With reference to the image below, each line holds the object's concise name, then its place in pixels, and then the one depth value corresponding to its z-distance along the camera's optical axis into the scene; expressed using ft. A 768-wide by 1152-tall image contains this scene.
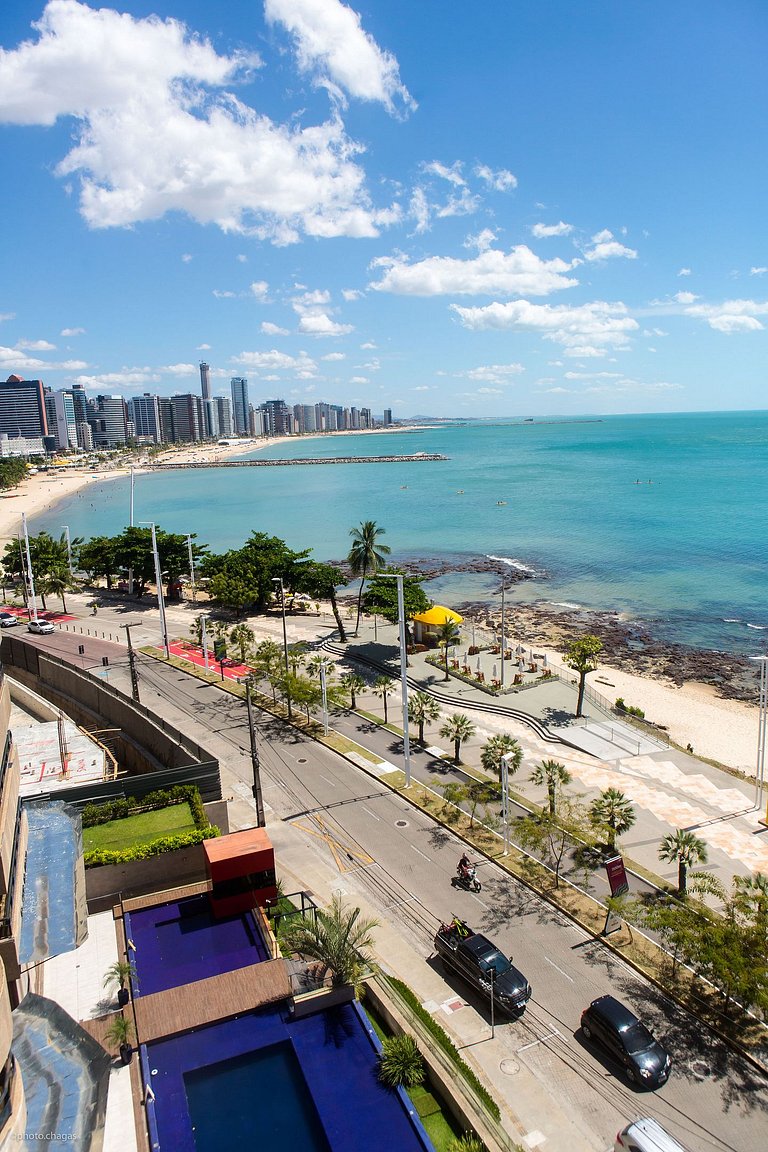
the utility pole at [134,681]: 132.67
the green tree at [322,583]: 203.00
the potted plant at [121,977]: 65.82
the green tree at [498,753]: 104.53
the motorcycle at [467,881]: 86.28
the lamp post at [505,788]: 94.83
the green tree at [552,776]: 99.30
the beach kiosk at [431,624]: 191.72
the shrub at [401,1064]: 56.85
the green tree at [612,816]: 89.86
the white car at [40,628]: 204.64
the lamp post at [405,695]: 108.99
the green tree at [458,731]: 120.47
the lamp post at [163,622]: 182.29
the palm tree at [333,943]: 66.39
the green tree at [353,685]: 148.15
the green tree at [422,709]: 127.95
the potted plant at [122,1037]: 59.72
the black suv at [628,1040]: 59.47
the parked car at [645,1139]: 49.98
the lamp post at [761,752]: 112.37
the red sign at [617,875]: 80.23
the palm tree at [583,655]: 146.72
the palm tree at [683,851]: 83.46
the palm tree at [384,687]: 144.25
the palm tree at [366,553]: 194.08
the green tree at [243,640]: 163.74
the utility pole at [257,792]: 93.50
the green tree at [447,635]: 177.00
